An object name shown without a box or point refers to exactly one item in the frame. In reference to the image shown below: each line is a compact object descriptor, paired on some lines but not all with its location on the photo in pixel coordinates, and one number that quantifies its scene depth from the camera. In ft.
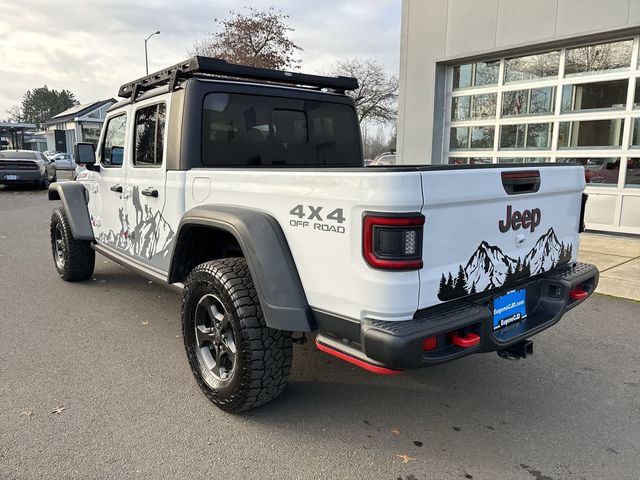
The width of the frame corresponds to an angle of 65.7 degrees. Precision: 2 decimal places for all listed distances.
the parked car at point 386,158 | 67.13
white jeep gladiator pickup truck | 7.31
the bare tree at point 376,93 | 116.37
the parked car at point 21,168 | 57.88
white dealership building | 26.68
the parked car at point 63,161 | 131.23
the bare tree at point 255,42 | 83.82
